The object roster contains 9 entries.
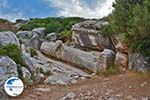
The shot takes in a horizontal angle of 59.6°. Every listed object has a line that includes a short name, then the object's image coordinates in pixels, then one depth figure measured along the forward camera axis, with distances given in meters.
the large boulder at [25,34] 9.33
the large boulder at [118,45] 5.38
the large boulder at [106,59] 5.57
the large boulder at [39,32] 9.60
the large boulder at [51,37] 8.46
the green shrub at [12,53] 4.64
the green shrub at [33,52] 7.35
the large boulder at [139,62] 4.41
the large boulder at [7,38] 5.47
